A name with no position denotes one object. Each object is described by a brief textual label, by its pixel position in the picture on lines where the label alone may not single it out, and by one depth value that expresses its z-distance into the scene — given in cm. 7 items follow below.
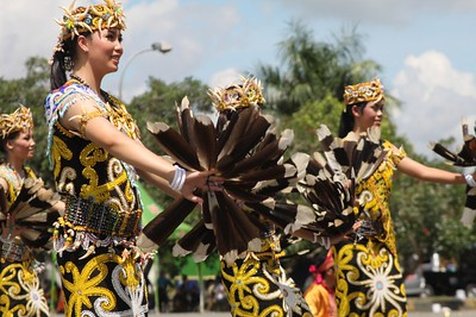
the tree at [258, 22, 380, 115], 5550
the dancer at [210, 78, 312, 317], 1083
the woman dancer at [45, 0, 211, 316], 796
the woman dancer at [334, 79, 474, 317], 1213
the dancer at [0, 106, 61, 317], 1329
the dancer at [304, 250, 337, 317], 1483
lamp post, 4283
